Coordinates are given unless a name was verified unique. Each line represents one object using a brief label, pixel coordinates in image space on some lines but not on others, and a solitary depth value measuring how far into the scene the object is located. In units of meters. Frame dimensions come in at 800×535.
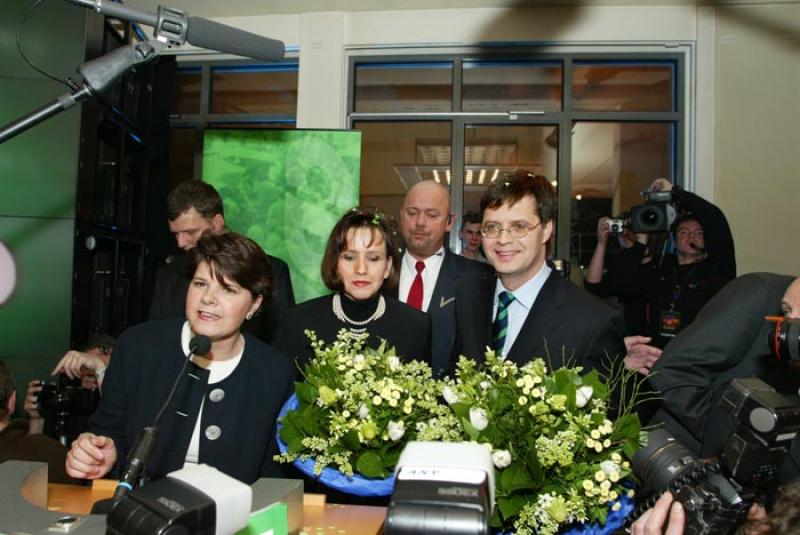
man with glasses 1.94
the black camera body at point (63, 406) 2.66
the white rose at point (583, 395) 1.26
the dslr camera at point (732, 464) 1.14
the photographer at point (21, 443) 2.02
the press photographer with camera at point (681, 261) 3.37
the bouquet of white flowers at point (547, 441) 1.19
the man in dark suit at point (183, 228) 3.04
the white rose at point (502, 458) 1.18
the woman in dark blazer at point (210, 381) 1.79
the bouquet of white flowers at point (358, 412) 1.31
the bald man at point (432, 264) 3.01
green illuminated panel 4.68
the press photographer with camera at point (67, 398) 2.51
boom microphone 1.52
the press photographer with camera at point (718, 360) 1.91
